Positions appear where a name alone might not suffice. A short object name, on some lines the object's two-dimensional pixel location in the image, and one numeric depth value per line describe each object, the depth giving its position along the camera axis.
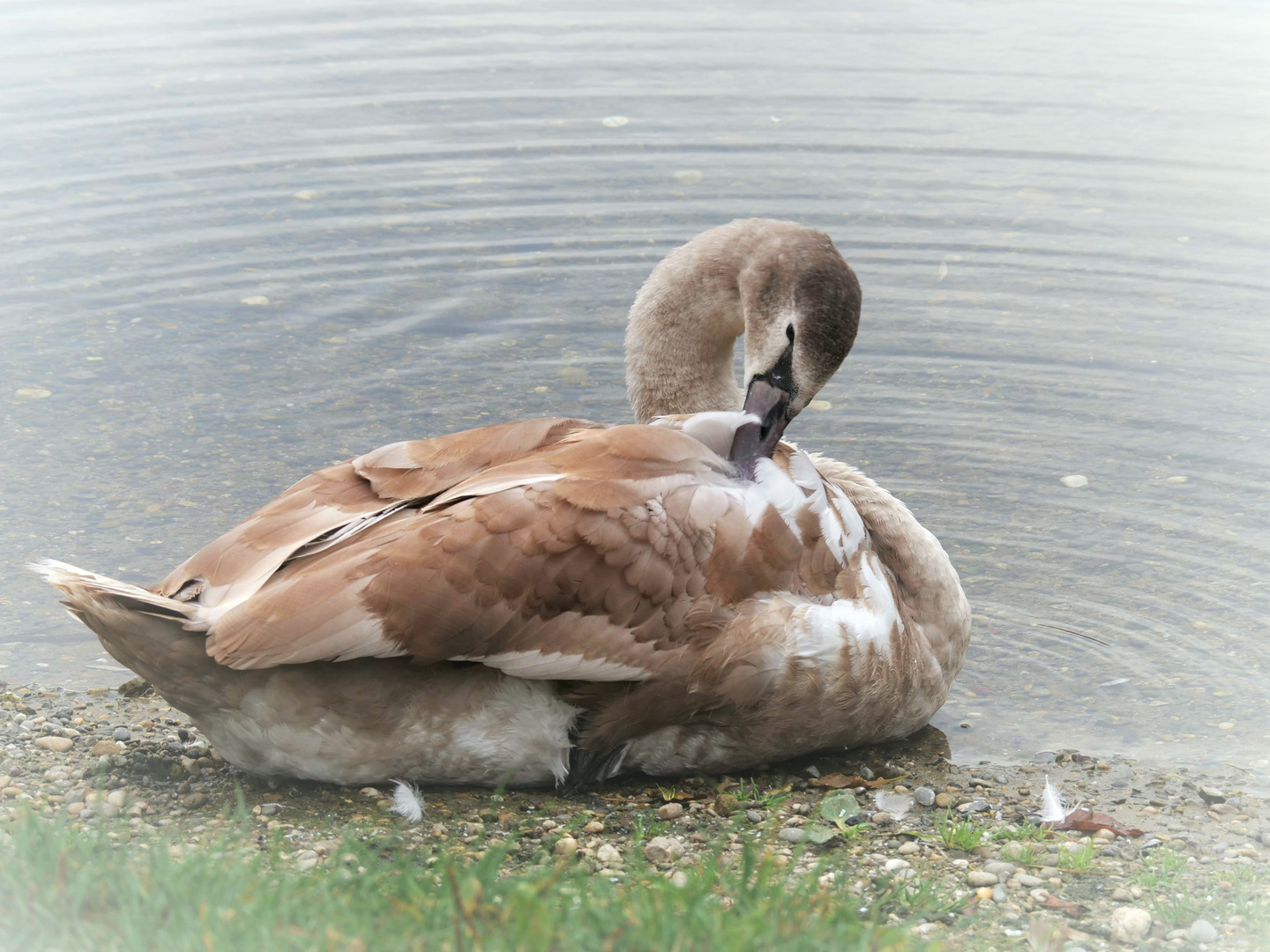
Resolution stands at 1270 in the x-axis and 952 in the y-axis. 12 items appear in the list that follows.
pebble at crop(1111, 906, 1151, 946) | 7.54
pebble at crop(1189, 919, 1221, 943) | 7.58
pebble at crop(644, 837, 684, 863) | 8.46
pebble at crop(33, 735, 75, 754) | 9.55
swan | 8.43
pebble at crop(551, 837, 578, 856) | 8.34
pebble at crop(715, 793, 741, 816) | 9.41
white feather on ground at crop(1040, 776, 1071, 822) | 9.45
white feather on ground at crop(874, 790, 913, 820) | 9.58
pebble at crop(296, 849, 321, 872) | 7.70
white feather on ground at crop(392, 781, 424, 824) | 8.80
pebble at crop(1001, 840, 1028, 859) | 8.59
